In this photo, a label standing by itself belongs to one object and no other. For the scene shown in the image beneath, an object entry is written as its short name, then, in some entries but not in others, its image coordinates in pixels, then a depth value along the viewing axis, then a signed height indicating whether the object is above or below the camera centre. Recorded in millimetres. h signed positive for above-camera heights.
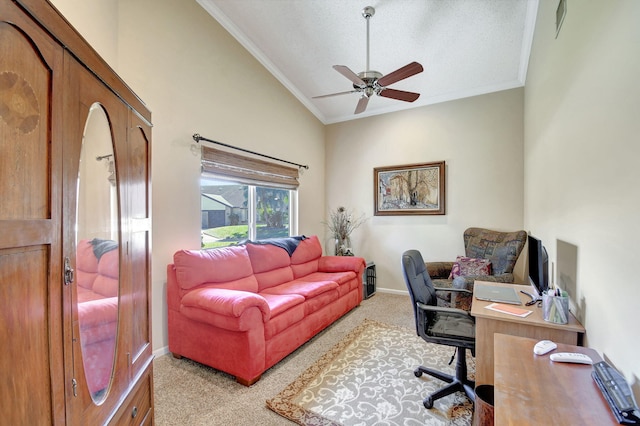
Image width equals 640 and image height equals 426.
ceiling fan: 2607 +1293
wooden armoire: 602 -44
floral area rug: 1857 -1362
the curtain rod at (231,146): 3000 +779
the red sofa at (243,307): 2191 -866
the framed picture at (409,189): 4363 +348
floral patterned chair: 3070 -660
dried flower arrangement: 4992 -270
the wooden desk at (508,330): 1523 -678
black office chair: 1957 -858
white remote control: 1154 -613
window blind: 3182 +545
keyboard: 827 -585
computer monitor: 1830 -389
